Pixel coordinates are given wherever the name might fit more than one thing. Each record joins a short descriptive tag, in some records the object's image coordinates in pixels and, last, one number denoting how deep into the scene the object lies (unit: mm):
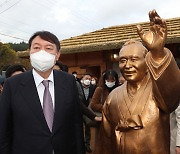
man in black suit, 1290
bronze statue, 1014
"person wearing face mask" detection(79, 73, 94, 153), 3194
